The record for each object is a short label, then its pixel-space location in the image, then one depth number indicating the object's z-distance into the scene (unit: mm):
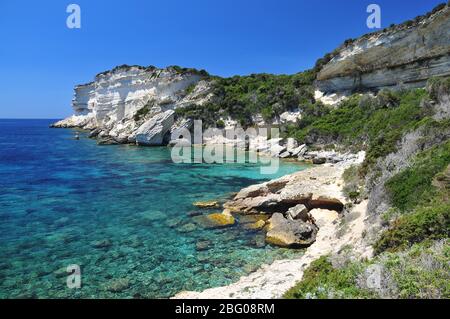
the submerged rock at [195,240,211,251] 13086
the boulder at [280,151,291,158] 37938
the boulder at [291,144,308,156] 37219
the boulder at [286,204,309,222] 15344
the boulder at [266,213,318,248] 13227
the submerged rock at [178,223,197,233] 15033
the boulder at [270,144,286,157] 38531
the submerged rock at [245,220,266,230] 15367
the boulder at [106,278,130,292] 10234
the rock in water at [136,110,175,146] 51969
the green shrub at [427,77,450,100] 23653
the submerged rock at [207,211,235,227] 15693
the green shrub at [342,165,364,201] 14383
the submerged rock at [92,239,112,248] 13370
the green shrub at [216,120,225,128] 53281
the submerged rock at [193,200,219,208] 18688
